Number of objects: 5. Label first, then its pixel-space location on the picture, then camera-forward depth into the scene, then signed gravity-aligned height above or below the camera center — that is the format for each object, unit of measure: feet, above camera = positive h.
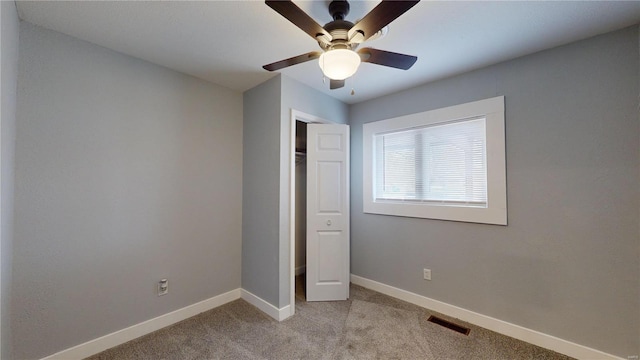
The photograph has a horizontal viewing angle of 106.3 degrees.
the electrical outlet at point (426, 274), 8.47 -3.24
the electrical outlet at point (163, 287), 7.32 -3.19
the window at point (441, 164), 7.29 +0.65
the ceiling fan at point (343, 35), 3.56 +2.58
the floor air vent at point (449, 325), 7.14 -4.41
